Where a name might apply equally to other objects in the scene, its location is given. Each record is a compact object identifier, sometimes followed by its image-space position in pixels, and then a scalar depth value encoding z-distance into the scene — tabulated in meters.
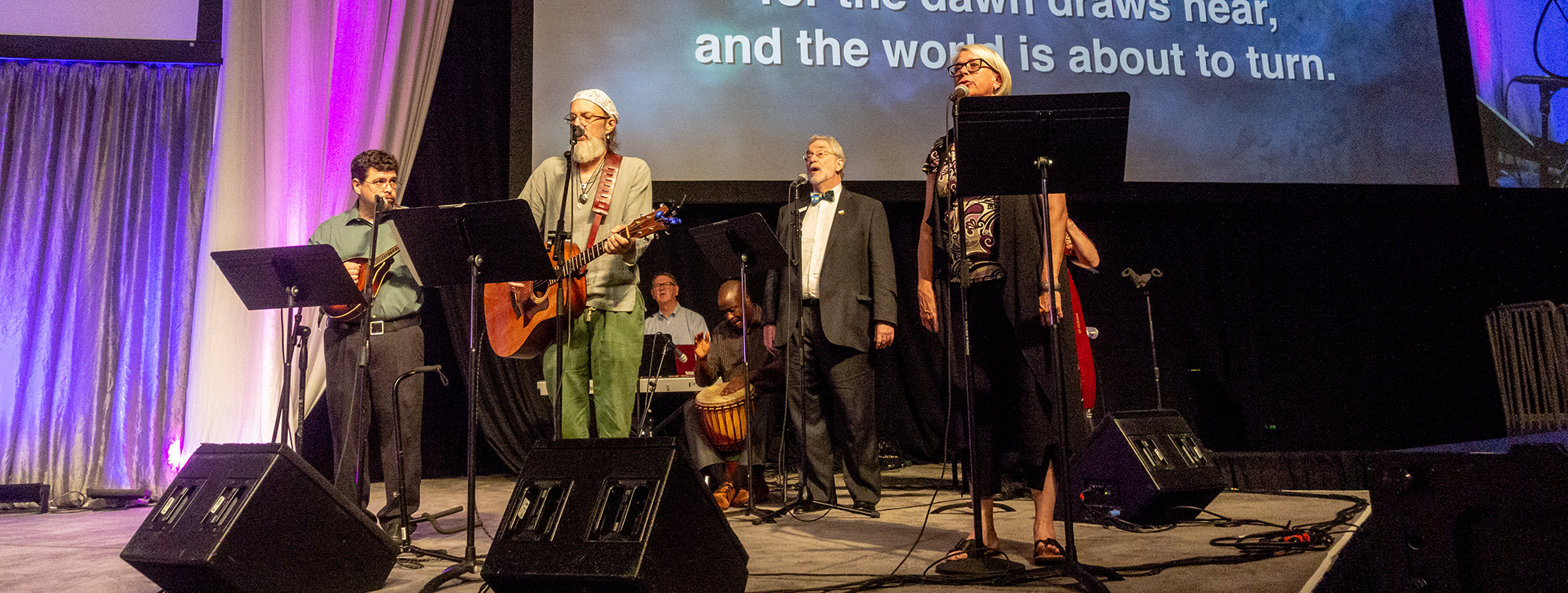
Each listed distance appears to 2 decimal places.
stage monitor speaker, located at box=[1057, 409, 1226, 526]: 3.27
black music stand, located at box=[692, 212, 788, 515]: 4.07
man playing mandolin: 3.97
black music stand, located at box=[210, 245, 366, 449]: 3.25
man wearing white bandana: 3.40
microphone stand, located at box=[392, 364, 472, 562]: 3.21
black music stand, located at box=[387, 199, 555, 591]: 2.78
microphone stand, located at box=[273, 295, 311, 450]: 3.30
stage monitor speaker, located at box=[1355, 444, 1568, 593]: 1.65
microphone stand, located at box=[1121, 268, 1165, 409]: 5.70
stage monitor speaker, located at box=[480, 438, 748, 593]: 2.05
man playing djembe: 4.81
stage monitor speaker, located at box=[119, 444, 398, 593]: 2.39
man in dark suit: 4.44
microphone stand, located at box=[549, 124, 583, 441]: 2.88
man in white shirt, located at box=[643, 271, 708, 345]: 6.07
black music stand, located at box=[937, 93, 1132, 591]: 2.39
